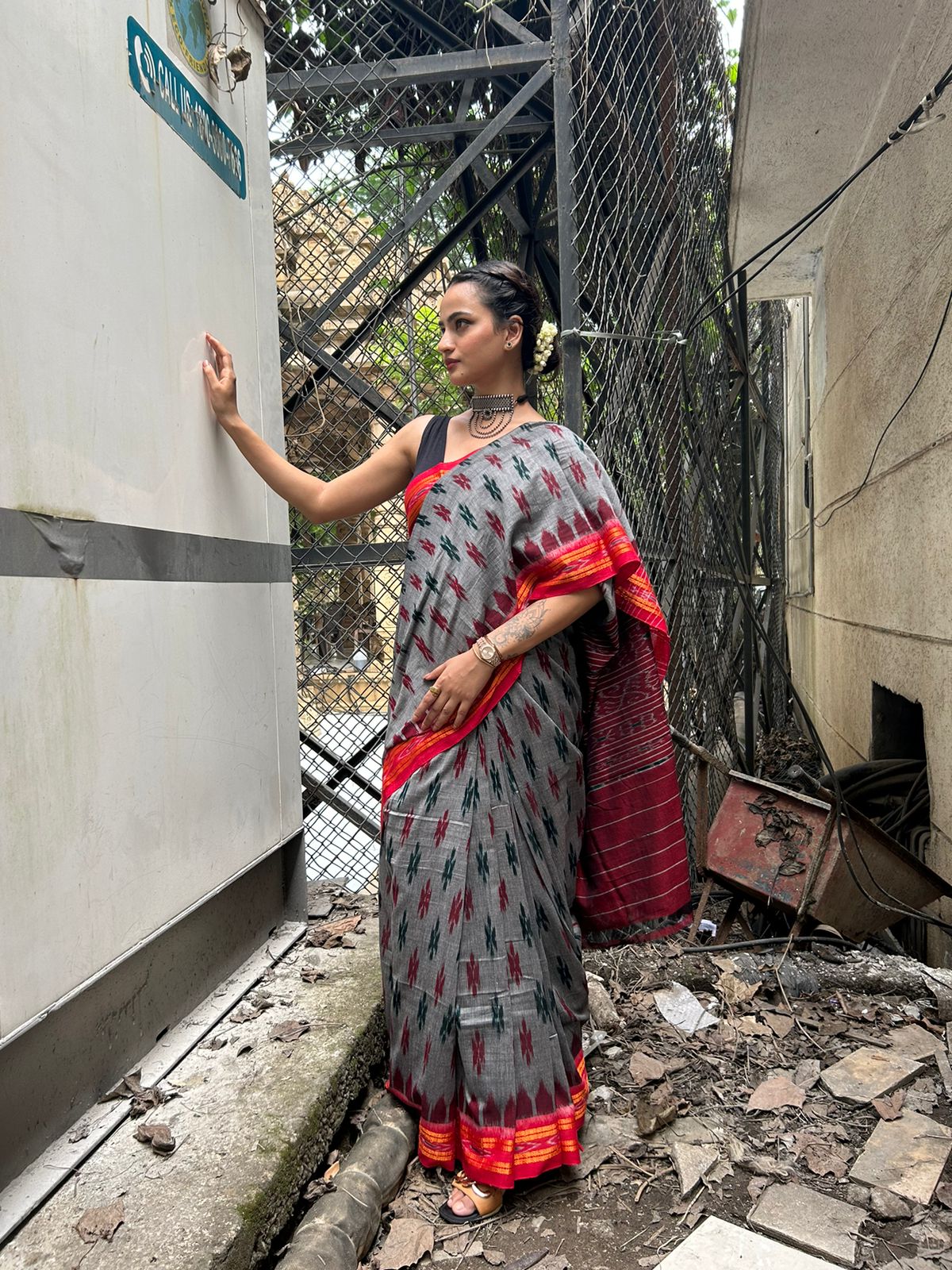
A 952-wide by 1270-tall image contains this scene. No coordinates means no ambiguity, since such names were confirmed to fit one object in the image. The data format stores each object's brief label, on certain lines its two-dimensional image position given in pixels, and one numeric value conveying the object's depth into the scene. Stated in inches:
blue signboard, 79.5
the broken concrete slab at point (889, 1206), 78.6
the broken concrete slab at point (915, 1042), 105.6
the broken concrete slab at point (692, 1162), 83.7
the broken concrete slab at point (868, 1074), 97.3
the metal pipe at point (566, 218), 114.0
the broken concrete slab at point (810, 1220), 74.6
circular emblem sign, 87.7
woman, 80.5
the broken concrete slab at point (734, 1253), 71.8
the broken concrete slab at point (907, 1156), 82.2
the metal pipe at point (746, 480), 221.3
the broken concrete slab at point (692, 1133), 90.0
